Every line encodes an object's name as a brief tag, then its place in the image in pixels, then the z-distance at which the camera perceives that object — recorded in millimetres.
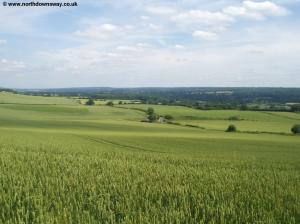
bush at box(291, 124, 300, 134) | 57094
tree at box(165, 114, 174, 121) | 81569
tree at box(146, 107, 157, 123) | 77656
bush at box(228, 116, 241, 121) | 80669
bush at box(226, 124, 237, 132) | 59288
